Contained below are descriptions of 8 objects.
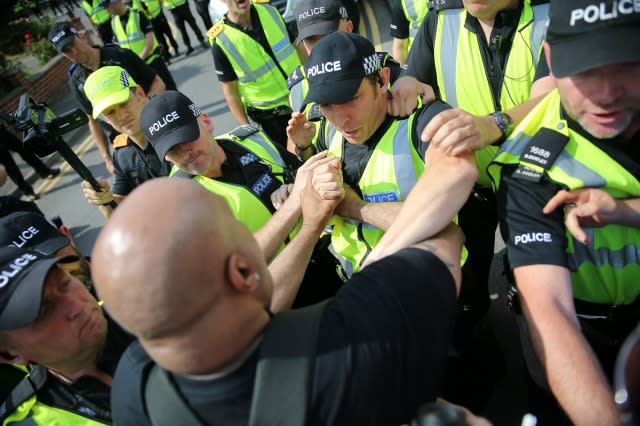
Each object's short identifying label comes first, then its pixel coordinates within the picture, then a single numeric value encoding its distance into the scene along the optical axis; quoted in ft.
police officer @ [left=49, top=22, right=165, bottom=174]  14.38
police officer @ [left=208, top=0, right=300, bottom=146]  12.21
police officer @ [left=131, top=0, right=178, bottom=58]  29.71
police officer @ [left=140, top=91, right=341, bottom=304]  7.74
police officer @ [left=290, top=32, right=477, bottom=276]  6.21
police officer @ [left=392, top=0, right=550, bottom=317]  7.05
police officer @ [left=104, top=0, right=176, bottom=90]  19.44
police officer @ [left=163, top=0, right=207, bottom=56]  29.99
